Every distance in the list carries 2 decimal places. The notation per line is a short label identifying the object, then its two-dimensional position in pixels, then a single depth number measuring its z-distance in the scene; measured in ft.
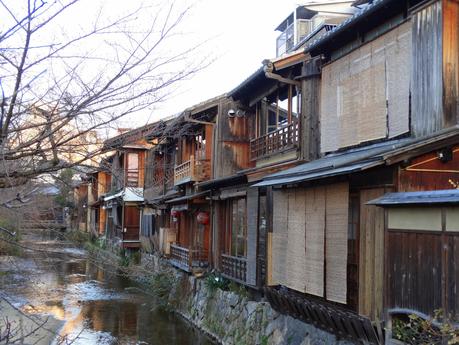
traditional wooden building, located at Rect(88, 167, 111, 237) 163.07
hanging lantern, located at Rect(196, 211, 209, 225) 71.51
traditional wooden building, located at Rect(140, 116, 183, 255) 89.10
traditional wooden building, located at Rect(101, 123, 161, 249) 114.92
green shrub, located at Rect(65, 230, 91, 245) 138.88
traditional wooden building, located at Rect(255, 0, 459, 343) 26.91
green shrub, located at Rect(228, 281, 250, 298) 54.19
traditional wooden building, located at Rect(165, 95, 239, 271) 69.36
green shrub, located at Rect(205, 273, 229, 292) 61.36
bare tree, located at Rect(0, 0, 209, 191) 14.57
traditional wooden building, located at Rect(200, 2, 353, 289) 47.34
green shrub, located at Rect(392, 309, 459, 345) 21.86
